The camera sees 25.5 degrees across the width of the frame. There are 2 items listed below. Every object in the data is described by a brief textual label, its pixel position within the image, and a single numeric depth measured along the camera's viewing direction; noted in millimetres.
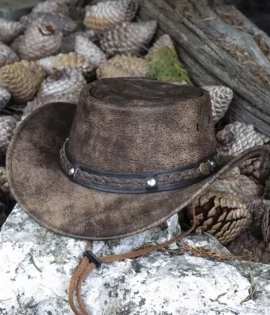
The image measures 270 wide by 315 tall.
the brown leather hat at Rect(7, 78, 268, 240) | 1774
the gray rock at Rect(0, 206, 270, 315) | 1671
